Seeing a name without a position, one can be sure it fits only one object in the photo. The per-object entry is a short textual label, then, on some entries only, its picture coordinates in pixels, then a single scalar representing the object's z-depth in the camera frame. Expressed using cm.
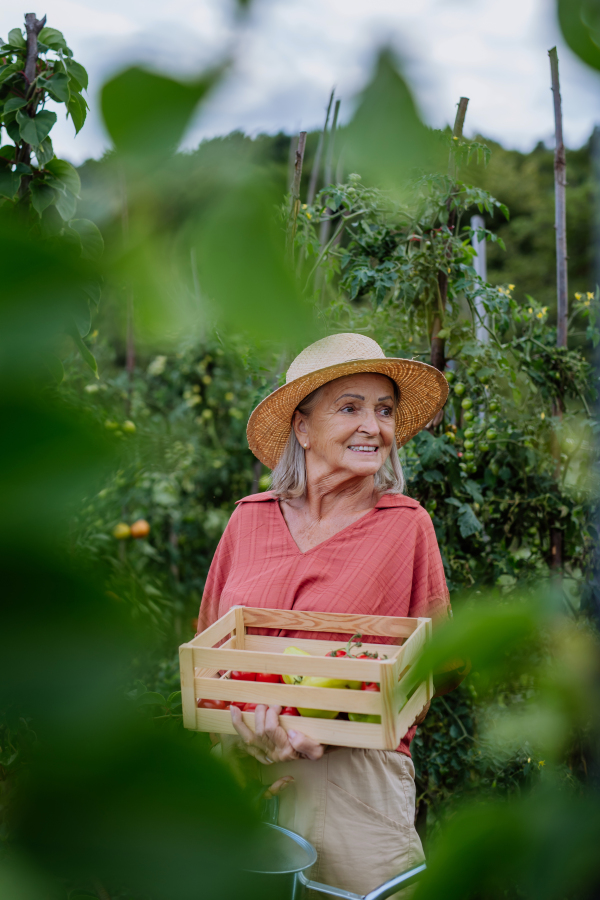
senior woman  144
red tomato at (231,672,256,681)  136
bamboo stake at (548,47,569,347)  81
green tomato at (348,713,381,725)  117
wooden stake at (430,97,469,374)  225
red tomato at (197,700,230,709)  128
